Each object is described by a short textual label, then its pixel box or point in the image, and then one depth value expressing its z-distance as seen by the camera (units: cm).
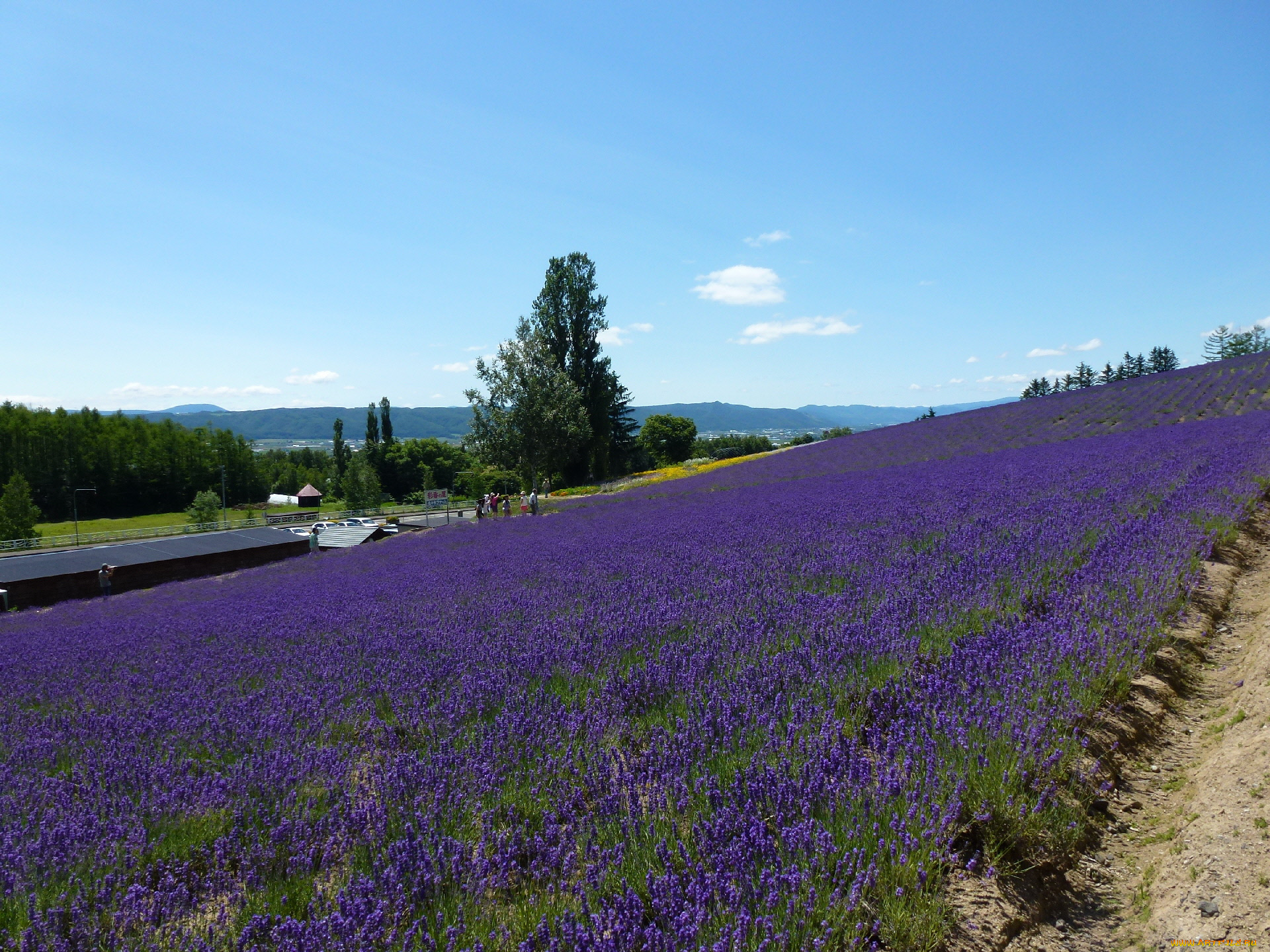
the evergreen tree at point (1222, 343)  8762
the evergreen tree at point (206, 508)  6184
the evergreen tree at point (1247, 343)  8348
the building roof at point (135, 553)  1570
